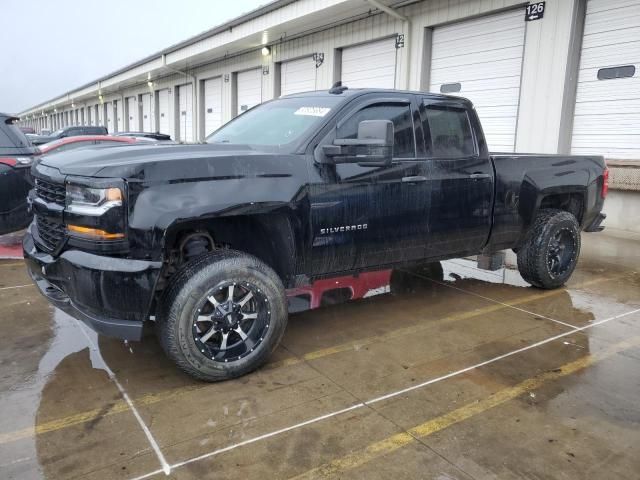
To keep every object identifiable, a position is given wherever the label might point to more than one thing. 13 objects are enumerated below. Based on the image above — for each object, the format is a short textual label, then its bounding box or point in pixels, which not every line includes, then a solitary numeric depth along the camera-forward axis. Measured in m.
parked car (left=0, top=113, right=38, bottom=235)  6.32
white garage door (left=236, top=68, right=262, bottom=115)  19.77
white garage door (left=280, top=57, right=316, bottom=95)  16.75
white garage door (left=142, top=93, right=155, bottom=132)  31.41
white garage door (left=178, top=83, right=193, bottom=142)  25.53
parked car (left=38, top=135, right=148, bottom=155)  10.38
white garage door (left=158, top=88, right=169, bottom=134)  28.80
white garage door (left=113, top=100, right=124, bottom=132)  38.31
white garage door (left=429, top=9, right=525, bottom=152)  10.92
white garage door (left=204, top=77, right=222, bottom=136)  22.64
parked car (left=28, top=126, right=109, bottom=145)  18.65
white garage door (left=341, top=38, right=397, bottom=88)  13.77
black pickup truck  3.08
